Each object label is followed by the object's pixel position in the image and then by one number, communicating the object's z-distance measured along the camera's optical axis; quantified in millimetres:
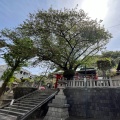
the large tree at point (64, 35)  10367
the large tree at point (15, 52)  11879
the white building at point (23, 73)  26298
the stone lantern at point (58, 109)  6968
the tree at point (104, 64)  11405
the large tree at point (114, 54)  25328
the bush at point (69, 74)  10352
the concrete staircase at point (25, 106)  7100
